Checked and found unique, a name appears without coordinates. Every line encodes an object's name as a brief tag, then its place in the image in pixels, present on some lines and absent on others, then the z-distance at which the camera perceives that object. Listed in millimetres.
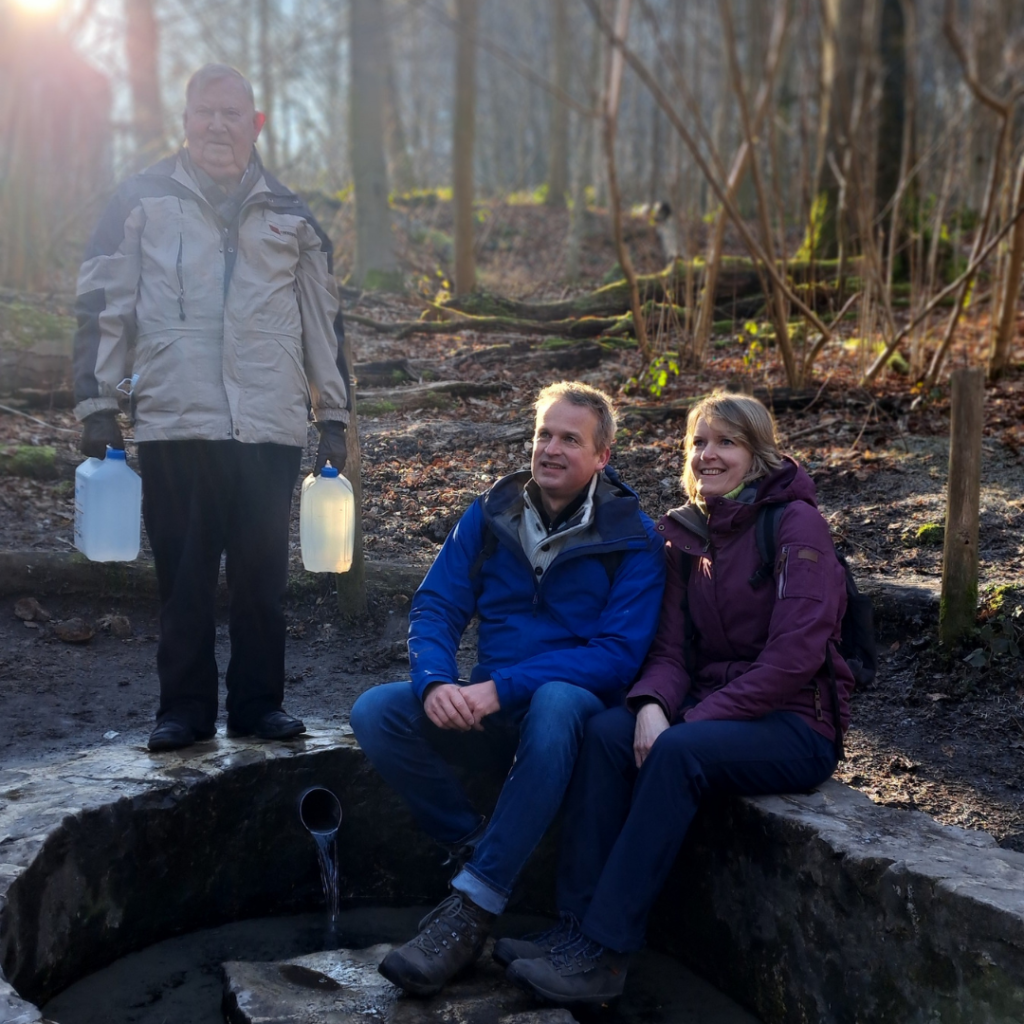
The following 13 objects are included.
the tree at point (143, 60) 15031
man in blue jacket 2977
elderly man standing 3420
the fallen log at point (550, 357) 8648
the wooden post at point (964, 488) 4160
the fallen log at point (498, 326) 9445
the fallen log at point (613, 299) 9906
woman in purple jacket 2805
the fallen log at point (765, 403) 7398
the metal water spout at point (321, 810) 3547
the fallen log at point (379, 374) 8188
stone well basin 2479
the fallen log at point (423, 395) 7680
